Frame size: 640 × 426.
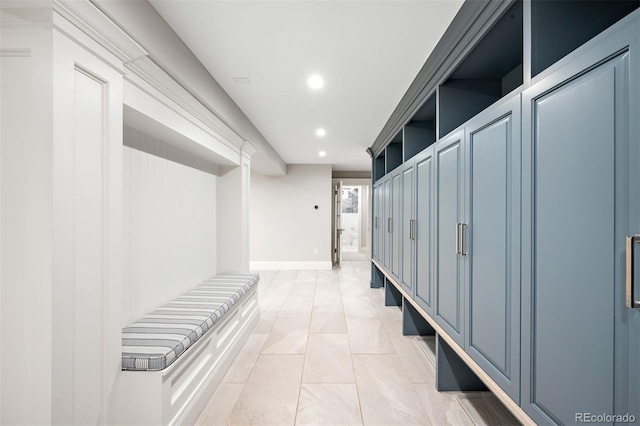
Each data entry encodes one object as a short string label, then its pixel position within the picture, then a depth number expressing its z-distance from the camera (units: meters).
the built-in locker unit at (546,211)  0.78
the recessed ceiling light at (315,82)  2.36
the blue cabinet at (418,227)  2.22
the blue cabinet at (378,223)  4.31
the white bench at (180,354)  1.48
